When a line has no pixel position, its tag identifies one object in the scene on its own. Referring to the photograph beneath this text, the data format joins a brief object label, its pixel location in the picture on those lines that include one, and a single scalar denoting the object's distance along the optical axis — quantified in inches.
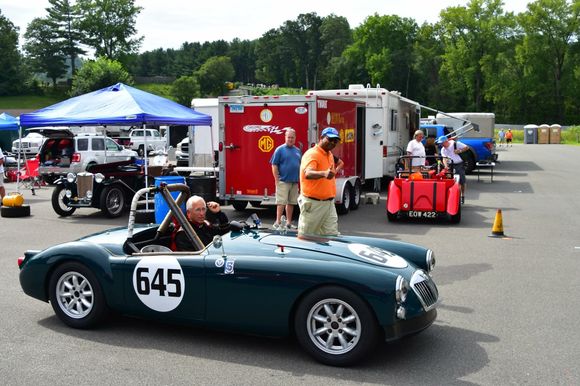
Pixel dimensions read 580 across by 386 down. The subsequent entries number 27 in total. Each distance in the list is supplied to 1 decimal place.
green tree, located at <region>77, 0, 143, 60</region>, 4060.0
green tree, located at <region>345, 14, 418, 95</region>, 3801.7
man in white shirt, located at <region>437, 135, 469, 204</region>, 593.0
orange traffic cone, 429.7
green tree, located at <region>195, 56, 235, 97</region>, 3932.1
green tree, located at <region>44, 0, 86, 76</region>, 4074.8
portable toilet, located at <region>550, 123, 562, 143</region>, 2625.5
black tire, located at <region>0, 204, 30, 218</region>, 530.3
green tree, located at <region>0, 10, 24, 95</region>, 3437.5
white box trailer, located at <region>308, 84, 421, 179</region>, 658.2
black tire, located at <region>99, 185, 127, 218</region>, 527.2
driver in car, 227.3
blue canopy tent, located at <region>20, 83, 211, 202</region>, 517.0
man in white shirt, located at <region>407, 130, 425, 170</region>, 577.4
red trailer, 502.3
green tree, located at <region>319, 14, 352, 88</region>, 5064.0
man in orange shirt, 288.0
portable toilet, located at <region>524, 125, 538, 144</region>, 2630.4
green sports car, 183.3
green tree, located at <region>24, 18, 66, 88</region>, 3998.5
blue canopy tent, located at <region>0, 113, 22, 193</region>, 797.9
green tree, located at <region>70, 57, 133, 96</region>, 2977.4
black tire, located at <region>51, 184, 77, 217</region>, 537.0
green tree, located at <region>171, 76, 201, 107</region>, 3225.9
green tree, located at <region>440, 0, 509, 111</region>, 3476.9
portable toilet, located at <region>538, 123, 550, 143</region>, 2625.5
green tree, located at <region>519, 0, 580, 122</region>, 3334.2
